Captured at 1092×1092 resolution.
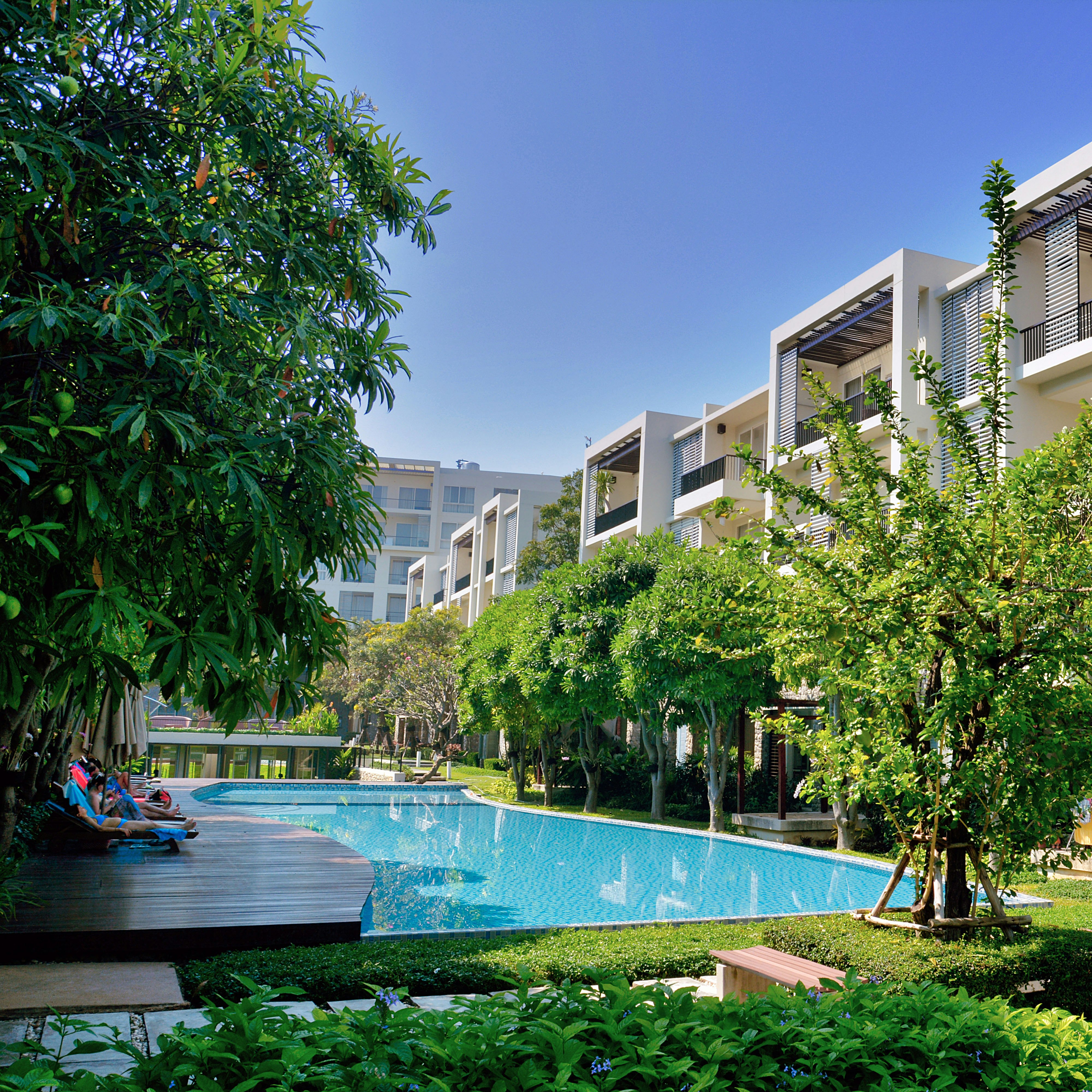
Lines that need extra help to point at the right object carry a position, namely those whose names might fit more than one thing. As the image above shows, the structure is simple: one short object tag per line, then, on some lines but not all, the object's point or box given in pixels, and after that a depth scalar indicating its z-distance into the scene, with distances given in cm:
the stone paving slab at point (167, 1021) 495
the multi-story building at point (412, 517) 6341
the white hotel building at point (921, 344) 1483
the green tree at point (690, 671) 1688
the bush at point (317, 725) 3186
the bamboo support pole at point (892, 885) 653
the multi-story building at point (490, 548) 4038
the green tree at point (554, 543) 3459
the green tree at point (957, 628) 588
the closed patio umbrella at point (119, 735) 1383
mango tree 370
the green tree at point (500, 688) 2270
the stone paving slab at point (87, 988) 530
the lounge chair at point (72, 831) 1084
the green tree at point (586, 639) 1981
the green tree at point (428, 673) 3394
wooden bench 521
